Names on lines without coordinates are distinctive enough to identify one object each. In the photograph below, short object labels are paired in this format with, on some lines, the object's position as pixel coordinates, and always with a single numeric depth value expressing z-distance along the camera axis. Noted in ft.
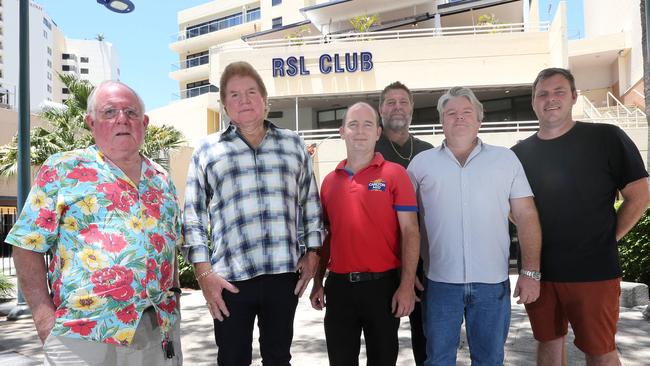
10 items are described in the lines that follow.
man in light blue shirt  9.24
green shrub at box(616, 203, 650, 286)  23.41
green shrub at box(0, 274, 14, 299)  28.02
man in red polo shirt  9.31
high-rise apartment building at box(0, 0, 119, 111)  282.77
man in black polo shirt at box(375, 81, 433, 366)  12.07
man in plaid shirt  8.79
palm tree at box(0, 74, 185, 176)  48.21
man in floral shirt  7.07
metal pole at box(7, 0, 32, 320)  23.12
